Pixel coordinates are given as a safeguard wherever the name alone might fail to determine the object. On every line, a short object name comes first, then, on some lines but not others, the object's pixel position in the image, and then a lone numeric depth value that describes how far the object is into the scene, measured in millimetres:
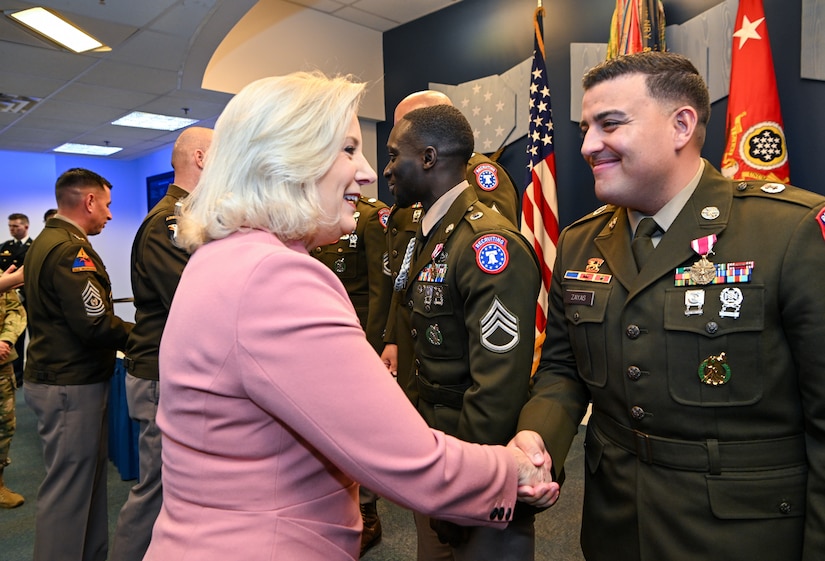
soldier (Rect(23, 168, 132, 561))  2559
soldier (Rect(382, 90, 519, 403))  2592
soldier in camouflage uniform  3531
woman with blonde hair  846
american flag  4543
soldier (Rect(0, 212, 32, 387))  6645
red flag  3305
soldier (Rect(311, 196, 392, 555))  2971
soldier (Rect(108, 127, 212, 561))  2422
